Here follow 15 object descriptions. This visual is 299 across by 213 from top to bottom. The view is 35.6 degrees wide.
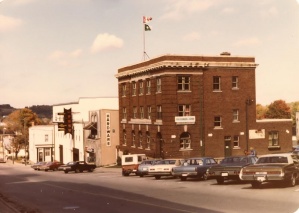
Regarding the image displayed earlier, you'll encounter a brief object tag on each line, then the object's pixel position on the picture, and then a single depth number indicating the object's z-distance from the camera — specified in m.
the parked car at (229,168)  26.02
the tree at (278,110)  85.21
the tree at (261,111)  87.31
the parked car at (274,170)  21.95
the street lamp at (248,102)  47.90
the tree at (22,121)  67.20
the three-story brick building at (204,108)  46.84
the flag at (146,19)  30.02
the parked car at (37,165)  63.84
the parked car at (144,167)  36.50
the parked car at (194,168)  29.80
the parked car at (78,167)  53.06
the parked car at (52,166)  60.56
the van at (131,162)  41.22
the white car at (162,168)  34.31
